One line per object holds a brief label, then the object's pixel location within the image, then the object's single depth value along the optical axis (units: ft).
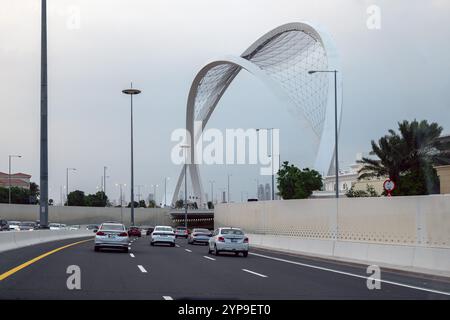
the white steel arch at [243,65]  254.06
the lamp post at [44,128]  117.08
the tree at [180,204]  536.05
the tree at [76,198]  524.93
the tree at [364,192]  209.15
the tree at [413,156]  155.74
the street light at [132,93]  237.66
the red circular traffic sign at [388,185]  100.75
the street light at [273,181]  230.81
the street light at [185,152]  321.36
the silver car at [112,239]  97.55
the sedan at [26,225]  205.87
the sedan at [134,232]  221.68
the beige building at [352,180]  217.77
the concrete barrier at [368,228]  79.05
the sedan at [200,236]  152.15
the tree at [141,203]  623.56
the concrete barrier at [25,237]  97.76
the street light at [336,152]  134.82
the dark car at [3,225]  200.70
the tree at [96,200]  515.09
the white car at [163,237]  133.28
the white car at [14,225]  203.62
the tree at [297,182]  188.14
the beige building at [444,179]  142.61
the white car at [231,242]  101.14
